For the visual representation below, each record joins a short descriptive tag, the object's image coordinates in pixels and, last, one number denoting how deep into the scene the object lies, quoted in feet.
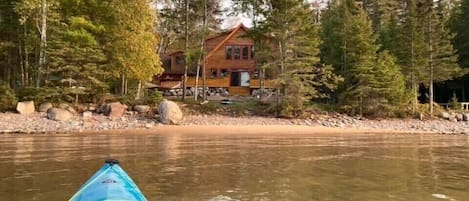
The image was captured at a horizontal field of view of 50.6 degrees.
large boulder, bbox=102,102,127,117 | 97.30
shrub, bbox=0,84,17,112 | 94.48
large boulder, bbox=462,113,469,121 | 121.98
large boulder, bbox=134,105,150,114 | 101.35
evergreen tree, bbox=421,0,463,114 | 124.95
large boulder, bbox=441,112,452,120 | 121.08
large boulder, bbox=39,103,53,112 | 95.35
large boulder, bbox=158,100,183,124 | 96.17
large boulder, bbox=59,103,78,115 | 96.48
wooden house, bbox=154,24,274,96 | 148.36
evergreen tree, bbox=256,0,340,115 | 105.91
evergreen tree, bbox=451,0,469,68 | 141.28
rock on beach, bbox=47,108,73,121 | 91.86
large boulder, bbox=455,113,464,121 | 122.02
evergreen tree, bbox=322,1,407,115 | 114.21
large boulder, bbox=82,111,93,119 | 95.20
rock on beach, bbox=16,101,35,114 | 93.04
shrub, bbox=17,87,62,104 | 96.27
